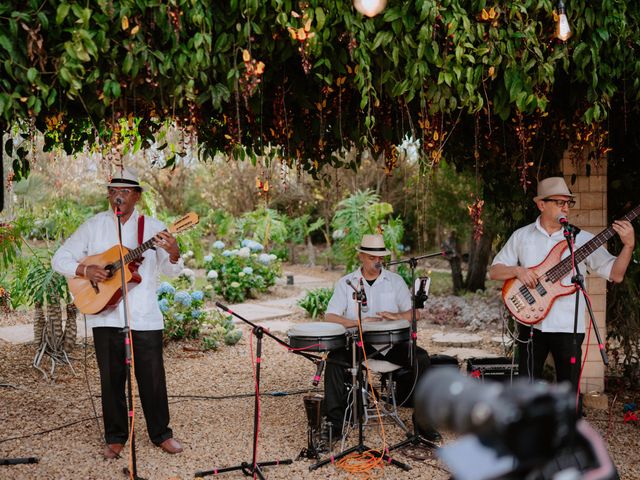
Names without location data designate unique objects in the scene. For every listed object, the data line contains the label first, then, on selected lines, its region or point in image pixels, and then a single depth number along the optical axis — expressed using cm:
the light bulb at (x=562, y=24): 332
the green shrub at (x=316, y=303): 946
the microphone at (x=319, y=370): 366
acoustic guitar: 404
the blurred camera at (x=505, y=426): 123
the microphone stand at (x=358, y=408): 402
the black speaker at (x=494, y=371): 491
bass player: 402
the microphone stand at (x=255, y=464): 358
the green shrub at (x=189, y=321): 745
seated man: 449
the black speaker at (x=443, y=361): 526
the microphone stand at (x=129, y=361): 355
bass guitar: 399
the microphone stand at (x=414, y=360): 410
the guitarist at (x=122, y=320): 412
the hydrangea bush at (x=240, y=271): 1049
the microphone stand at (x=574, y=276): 356
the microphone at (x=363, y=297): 400
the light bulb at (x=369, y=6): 313
